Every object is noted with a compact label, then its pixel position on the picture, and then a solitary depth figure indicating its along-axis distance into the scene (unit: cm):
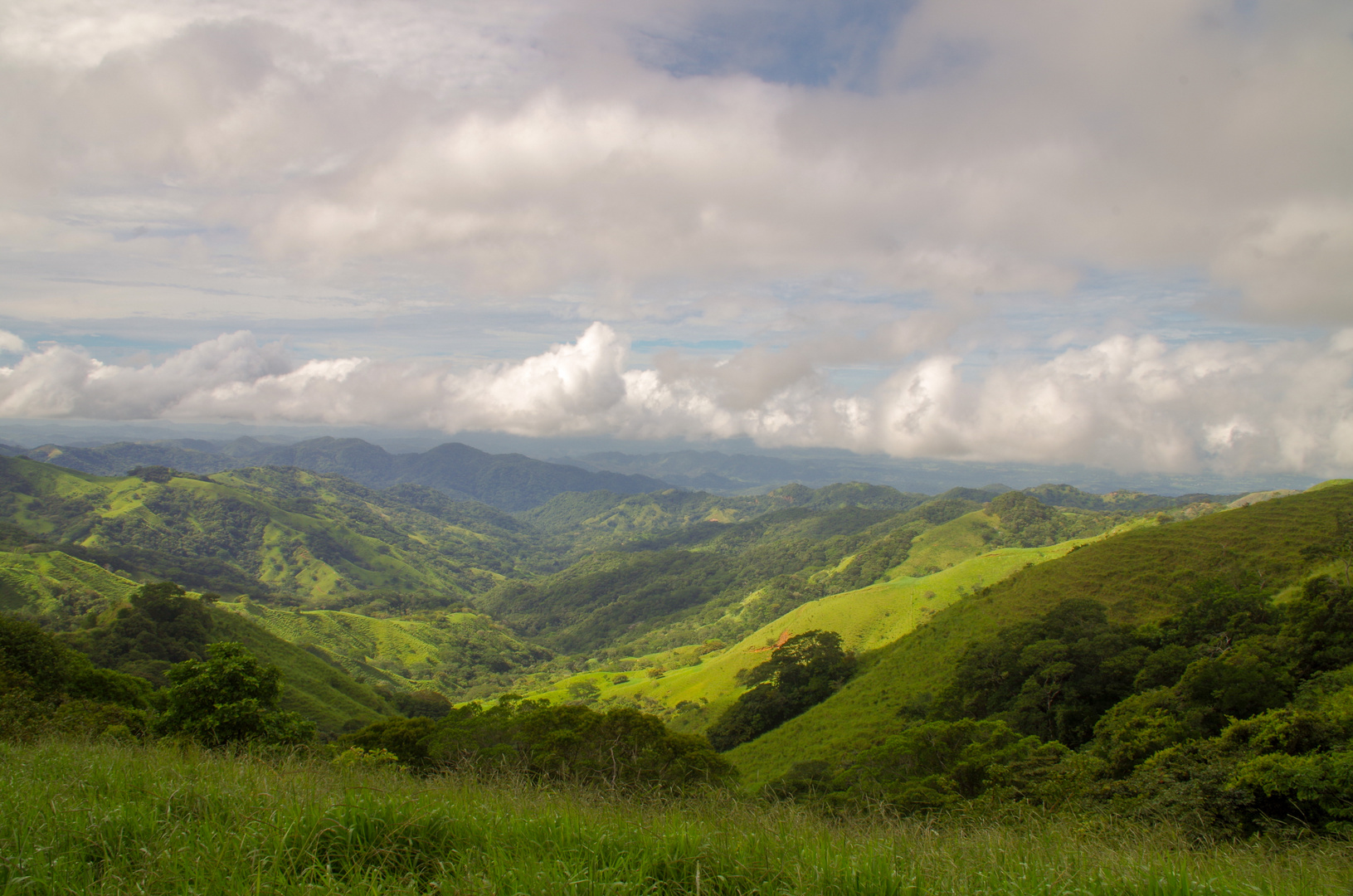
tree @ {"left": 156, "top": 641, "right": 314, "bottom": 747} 2995
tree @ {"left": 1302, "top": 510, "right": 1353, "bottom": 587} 4053
